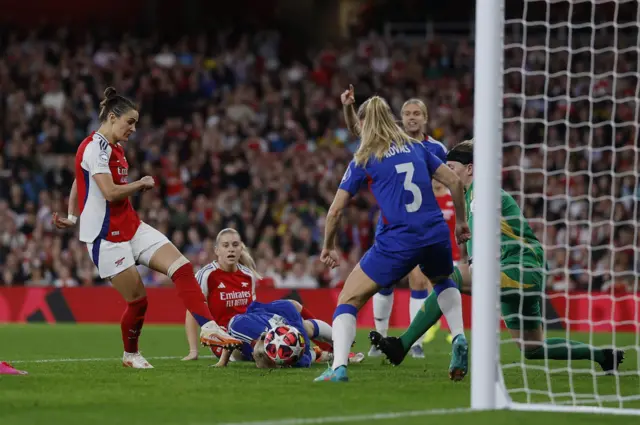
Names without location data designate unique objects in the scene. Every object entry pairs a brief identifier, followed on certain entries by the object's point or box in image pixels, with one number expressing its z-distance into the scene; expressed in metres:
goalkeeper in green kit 17.50
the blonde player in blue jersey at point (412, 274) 18.12
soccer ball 18.55
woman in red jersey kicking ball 18.30
